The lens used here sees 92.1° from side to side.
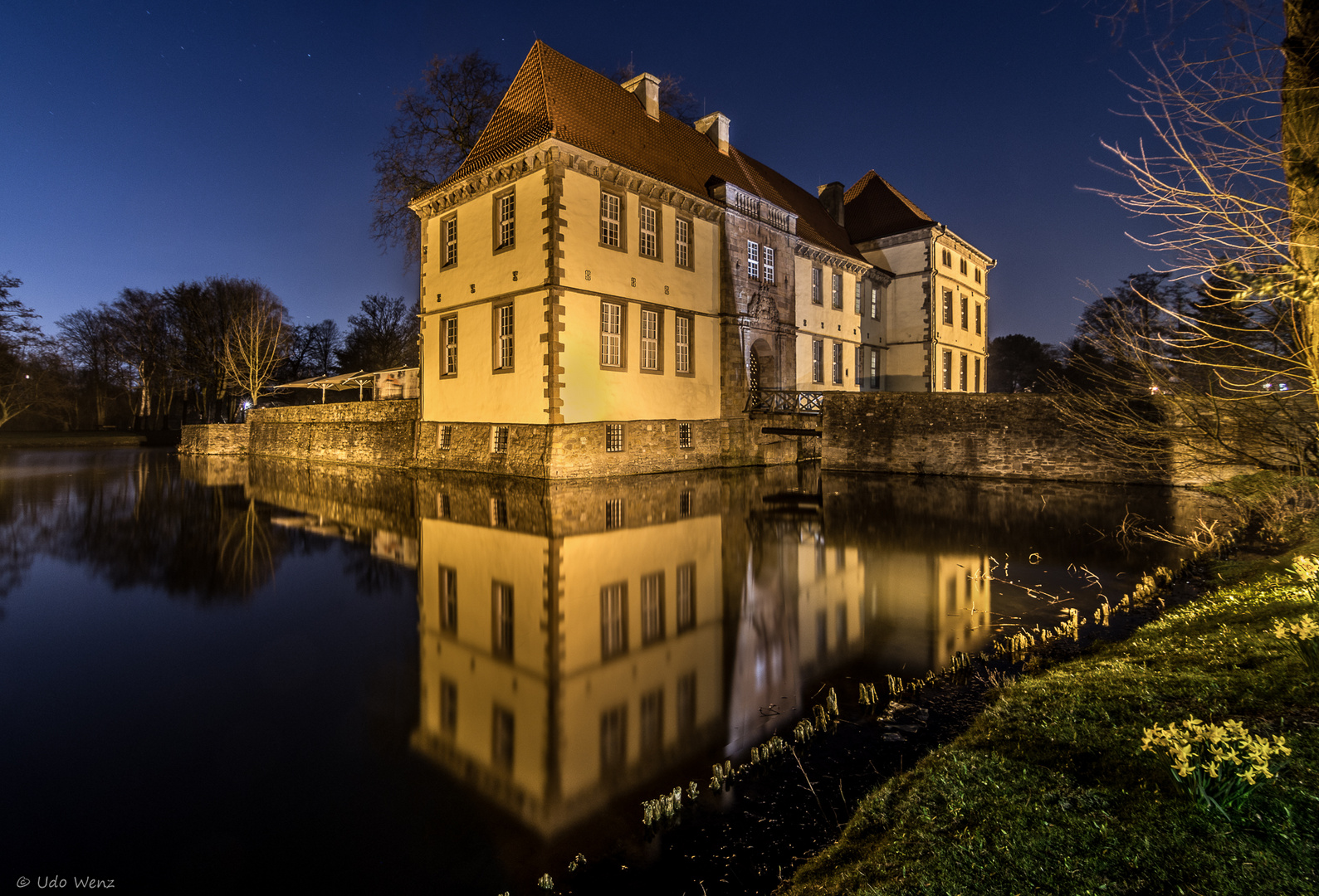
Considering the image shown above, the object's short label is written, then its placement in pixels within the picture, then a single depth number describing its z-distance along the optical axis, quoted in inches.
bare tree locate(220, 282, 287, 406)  1462.4
